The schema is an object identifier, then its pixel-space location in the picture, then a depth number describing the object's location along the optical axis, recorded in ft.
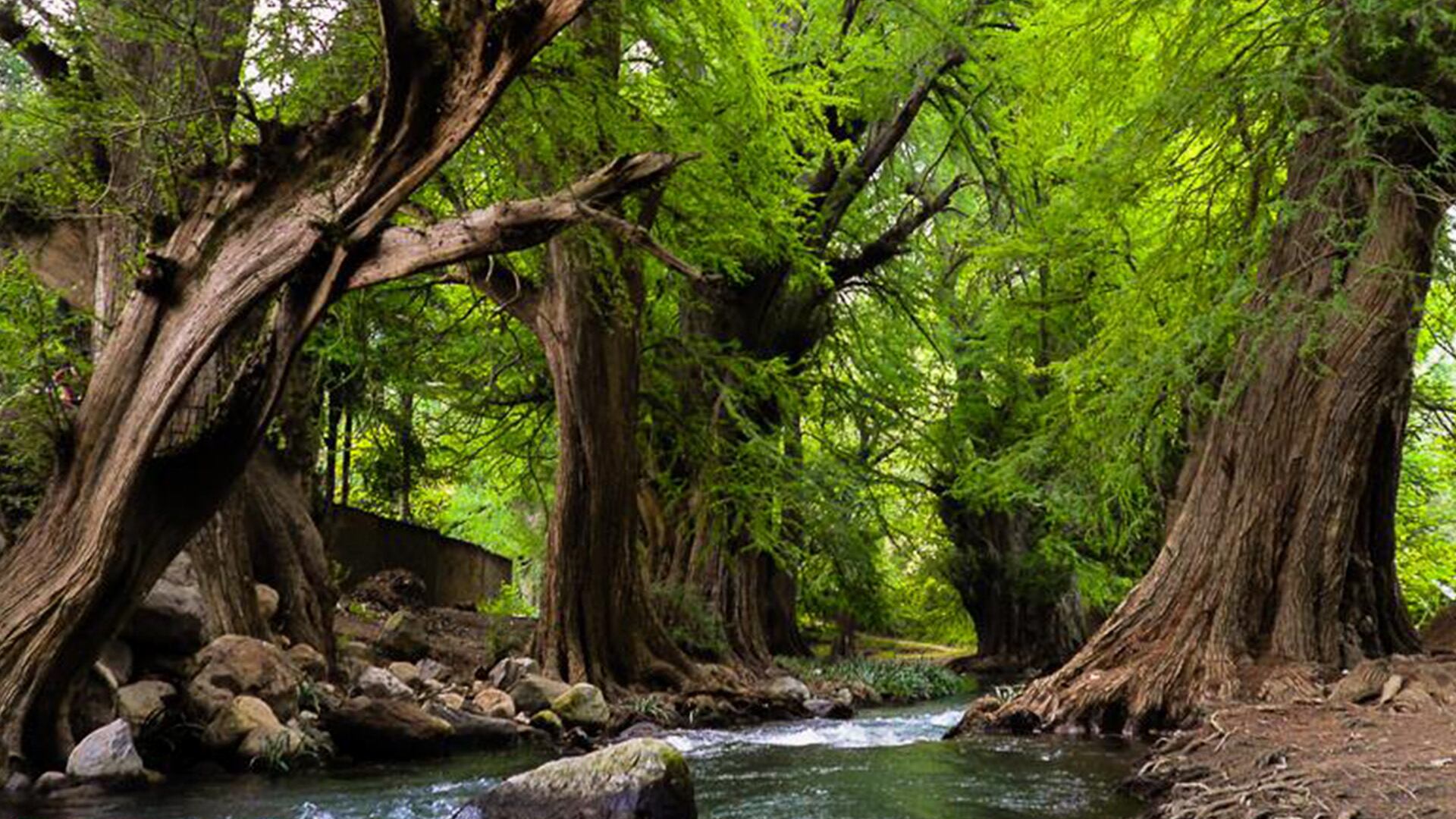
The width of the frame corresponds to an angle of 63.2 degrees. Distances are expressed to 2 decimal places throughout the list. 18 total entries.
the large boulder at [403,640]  43.39
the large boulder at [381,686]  33.14
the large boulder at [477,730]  30.94
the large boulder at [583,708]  34.24
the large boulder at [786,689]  44.19
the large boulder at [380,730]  28.55
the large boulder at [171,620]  27.71
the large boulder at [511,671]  37.99
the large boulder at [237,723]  26.35
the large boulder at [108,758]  22.30
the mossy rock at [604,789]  18.33
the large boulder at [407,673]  36.81
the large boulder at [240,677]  27.07
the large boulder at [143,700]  25.25
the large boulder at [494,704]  34.01
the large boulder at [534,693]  35.27
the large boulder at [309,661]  33.06
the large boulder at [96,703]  23.90
